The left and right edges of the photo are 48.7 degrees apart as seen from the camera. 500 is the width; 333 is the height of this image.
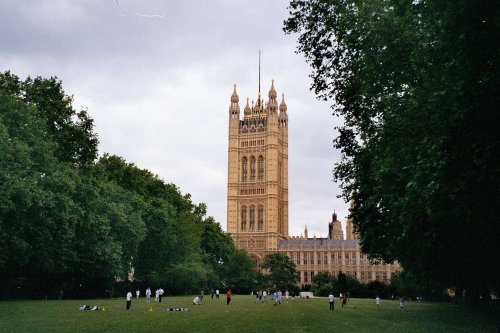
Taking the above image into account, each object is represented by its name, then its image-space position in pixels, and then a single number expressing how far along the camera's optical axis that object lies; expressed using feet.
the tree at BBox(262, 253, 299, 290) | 408.87
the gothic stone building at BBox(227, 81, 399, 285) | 545.85
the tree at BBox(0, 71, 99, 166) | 149.28
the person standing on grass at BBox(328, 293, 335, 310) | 144.05
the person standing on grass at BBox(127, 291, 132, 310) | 116.26
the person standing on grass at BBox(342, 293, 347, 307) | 174.15
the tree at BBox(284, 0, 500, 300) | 54.75
